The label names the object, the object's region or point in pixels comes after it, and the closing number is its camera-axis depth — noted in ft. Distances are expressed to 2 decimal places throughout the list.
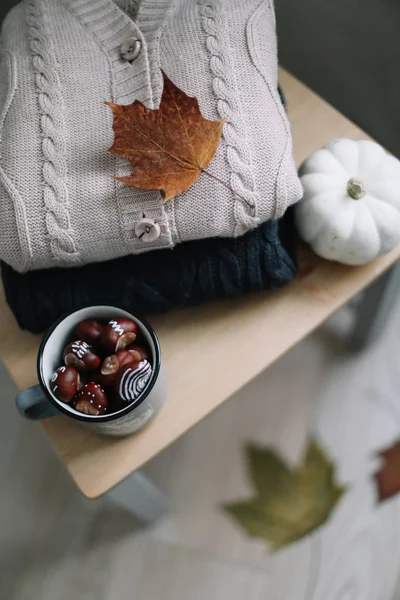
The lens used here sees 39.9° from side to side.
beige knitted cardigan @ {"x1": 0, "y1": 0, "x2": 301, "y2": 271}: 1.64
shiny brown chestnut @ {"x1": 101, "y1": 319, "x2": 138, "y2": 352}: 1.65
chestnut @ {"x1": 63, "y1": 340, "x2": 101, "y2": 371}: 1.66
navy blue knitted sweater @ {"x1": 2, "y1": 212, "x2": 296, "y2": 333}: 1.79
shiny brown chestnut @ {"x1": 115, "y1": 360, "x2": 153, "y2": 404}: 1.61
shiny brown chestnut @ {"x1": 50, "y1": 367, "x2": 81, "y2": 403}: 1.59
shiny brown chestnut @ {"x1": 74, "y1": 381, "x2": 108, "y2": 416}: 1.60
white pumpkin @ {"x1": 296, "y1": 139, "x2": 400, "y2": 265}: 1.81
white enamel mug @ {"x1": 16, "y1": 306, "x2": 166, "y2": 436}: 1.58
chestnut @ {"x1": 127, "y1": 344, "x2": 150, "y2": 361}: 1.65
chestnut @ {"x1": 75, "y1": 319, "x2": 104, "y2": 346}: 1.68
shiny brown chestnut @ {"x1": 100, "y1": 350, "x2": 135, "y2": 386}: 1.63
